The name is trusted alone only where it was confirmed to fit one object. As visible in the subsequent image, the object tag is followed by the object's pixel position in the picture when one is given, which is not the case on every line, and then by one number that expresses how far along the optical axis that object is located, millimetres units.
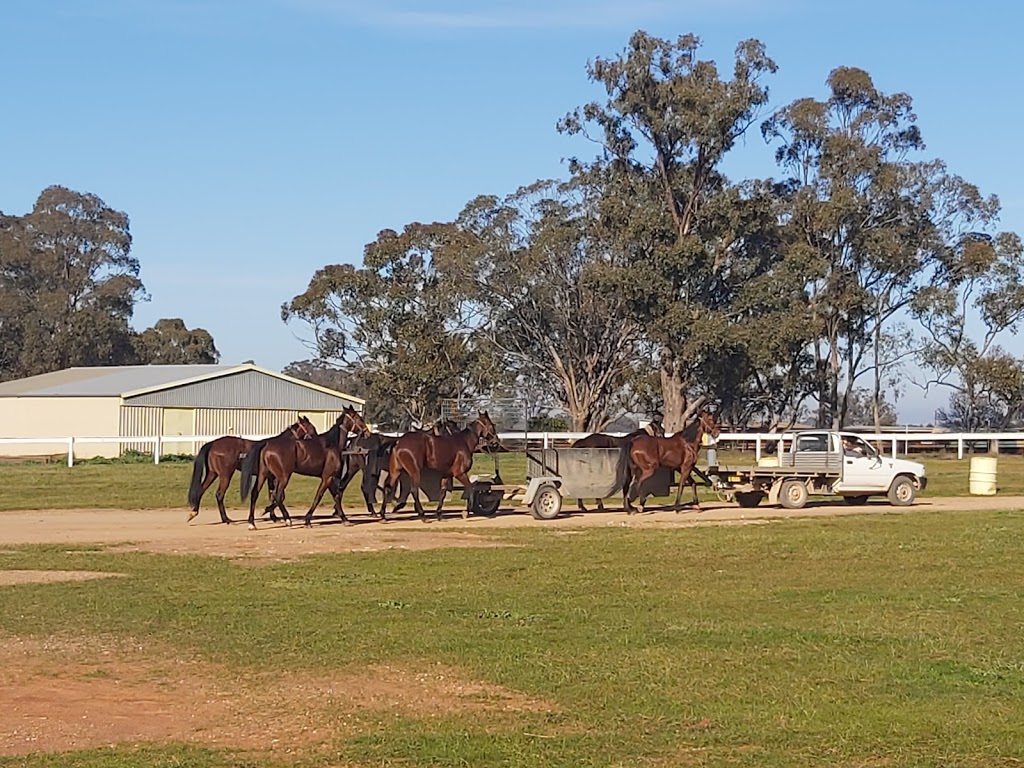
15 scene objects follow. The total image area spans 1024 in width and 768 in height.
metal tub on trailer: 26672
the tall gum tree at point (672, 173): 60562
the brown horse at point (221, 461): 25125
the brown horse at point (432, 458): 25391
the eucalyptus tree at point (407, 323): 69125
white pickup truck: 29531
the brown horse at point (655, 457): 27375
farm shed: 62281
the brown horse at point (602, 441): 27691
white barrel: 34094
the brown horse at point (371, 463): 25625
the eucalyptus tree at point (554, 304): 66562
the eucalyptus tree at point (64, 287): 89250
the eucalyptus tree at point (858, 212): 65438
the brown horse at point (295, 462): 24266
